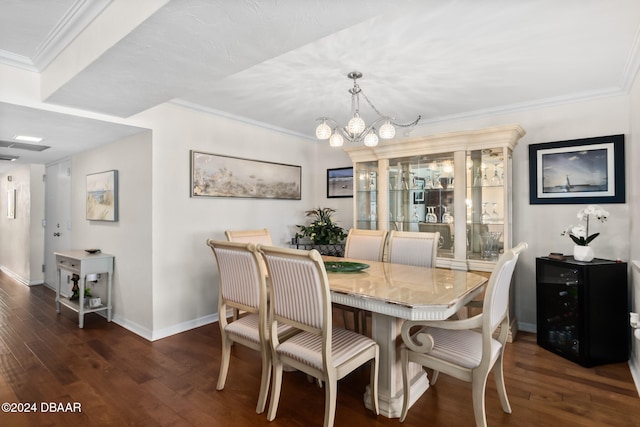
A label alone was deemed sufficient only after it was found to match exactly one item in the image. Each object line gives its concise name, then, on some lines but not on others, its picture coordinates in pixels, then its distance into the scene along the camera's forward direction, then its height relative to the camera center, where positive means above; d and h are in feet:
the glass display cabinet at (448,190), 11.04 +0.82
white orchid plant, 9.25 -0.49
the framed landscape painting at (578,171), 9.99 +1.26
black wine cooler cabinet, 8.84 -2.74
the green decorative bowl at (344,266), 8.44 -1.39
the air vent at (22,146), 12.22 +2.65
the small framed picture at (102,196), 12.06 +0.69
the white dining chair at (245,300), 6.84 -1.89
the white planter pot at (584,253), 9.20 -1.16
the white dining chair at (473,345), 5.64 -2.48
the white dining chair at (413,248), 9.77 -1.08
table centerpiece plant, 14.51 -0.87
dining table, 5.80 -1.59
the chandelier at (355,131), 8.14 +2.09
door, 16.05 -0.03
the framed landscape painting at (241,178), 11.92 +1.42
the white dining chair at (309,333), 5.78 -2.18
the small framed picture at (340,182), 15.90 +1.46
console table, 11.64 -1.93
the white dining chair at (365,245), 10.80 -1.07
